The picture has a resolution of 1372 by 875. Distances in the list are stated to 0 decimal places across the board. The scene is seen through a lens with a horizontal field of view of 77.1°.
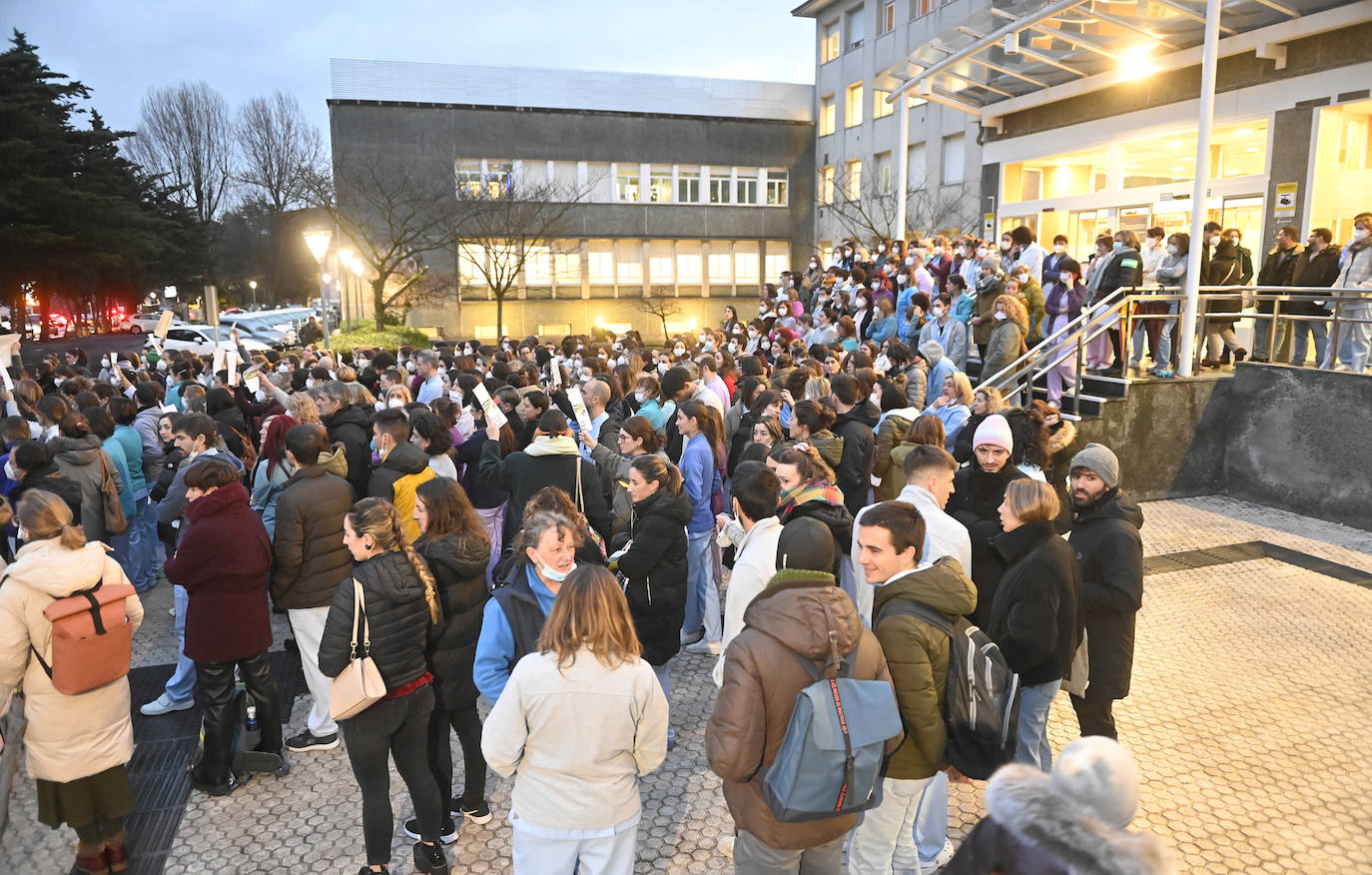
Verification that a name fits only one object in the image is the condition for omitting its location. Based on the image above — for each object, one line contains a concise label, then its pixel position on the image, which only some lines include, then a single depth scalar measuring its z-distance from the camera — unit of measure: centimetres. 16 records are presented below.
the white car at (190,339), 2861
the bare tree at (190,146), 4878
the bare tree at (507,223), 3556
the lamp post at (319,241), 1557
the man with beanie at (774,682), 286
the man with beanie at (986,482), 517
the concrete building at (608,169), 3719
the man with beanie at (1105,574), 428
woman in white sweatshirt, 294
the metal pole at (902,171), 1791
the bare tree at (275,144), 4169
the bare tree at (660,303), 4044
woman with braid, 377
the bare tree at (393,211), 3393
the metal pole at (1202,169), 1074
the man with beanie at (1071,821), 171
